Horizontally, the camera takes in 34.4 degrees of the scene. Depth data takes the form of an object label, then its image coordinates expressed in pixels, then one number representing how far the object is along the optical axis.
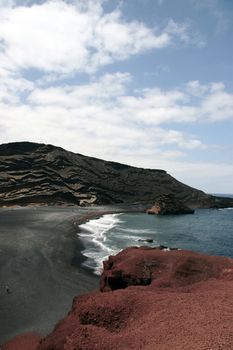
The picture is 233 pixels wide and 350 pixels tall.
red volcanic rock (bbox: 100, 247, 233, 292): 17.17
